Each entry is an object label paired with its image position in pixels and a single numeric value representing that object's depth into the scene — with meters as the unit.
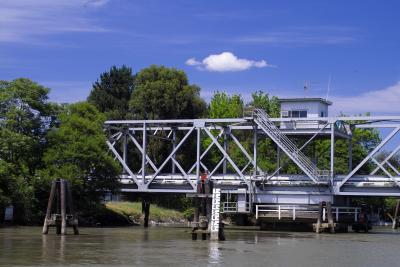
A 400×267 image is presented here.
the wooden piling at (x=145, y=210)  75.82
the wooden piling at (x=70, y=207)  48.22
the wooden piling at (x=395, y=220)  84.90
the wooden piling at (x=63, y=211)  47.12
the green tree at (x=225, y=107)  108.50
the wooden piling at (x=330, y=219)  62.78
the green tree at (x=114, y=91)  99.00
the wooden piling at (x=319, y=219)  62.91
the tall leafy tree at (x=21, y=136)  61.22
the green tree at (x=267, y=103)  115.50
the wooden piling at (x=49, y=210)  47.19
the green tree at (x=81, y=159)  64.38
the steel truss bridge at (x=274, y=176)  67.31
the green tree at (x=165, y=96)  92.94
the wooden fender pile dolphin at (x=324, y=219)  62.84
